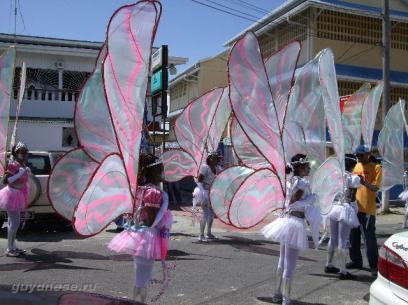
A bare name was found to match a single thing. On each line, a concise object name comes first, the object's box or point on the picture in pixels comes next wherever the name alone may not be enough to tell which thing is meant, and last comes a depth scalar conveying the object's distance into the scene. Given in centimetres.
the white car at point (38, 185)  891
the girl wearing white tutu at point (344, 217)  627
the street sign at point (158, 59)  1366
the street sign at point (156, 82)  1448
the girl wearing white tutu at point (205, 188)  912
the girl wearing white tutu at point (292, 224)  493
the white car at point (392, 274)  351
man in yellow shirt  666
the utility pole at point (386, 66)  1486
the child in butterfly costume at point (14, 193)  719
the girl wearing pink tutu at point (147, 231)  404
